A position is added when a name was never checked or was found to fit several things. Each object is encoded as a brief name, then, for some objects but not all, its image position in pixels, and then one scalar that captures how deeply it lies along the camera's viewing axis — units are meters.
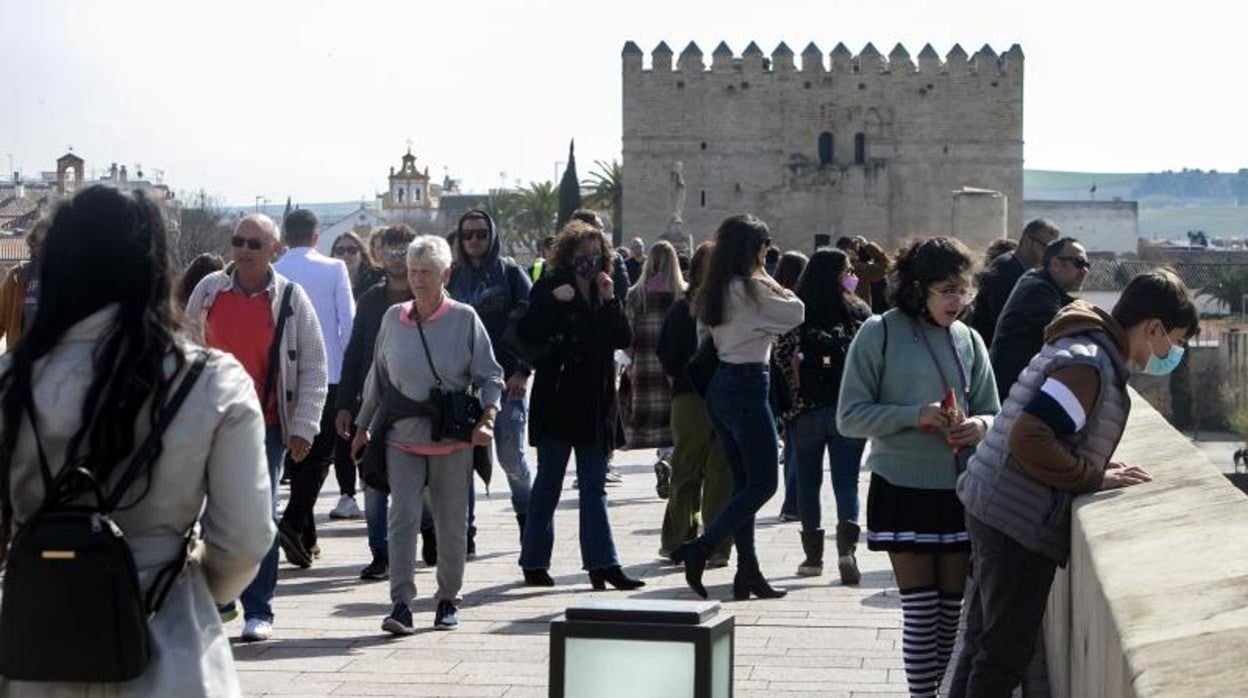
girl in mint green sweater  11.05
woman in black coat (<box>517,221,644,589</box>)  16.23
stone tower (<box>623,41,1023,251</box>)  154.29
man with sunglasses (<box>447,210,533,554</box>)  17.73
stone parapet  5.80
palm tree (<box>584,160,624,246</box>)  167.32
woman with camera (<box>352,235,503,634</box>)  14.28
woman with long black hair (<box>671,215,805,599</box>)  15.62
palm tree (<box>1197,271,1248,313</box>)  161.42
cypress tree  95.98
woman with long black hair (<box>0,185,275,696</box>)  6.60
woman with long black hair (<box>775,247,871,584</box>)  17.25
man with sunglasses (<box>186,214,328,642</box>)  14.14
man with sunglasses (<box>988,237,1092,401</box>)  15.72
